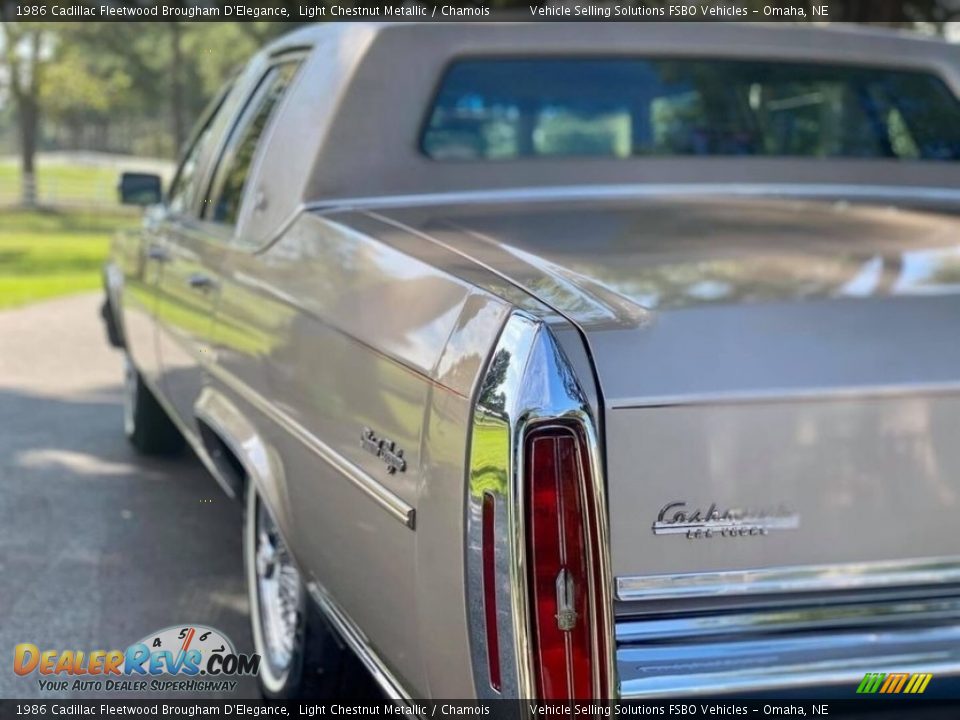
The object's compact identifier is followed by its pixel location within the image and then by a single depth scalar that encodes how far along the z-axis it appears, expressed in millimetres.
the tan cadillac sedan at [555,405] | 1906
